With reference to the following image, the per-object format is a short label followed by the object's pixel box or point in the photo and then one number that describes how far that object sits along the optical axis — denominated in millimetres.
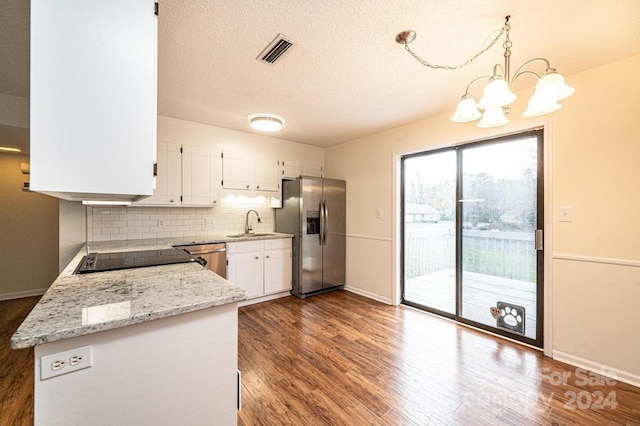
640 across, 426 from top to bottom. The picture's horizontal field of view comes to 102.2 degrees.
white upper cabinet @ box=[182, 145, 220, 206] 3355
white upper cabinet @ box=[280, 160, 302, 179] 4266
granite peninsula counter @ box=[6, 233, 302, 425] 873
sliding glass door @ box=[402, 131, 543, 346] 2541
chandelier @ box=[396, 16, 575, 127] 1314
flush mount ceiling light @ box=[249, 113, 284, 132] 3043
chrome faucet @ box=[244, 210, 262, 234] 3990
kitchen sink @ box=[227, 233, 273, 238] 3662
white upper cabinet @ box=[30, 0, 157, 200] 942
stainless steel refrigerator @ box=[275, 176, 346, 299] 3826
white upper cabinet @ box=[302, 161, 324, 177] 4573
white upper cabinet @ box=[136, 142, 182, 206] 3143
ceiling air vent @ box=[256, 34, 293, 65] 1779
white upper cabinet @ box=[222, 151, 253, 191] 3676
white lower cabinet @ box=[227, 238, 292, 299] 3369
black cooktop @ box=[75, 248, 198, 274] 1698
